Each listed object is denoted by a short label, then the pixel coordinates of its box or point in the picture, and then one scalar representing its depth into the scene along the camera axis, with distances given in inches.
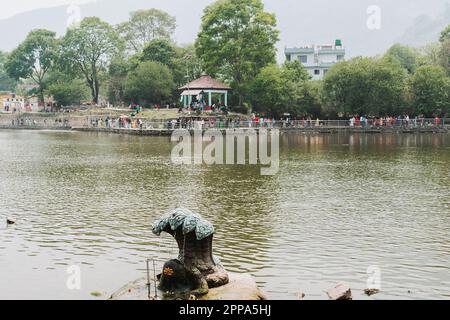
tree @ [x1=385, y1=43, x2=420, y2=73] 4331.7
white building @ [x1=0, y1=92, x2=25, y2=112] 4995.1
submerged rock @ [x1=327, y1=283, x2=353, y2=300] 489.1
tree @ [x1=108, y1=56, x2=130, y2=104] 3940.7
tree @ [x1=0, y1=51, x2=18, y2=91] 6609.3
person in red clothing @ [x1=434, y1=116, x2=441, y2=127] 2822.3
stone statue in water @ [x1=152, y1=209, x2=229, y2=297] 492.1
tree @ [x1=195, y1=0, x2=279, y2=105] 3021.7
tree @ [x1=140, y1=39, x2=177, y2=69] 3663.9
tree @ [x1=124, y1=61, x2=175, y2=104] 3422.7
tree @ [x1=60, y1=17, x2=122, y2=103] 3969.0
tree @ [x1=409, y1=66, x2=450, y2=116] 2923.2
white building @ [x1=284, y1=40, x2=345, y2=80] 4197.8
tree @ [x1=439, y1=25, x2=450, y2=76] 3255.2
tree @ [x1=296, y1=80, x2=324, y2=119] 3132.4
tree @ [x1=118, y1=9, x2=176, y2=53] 4697.3
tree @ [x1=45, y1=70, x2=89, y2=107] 3991.1
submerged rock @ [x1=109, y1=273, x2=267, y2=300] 472.4
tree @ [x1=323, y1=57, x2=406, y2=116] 2928.2
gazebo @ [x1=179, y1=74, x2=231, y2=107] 3134.8
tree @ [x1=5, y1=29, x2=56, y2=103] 4313.5
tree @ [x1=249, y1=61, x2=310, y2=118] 2928.2
